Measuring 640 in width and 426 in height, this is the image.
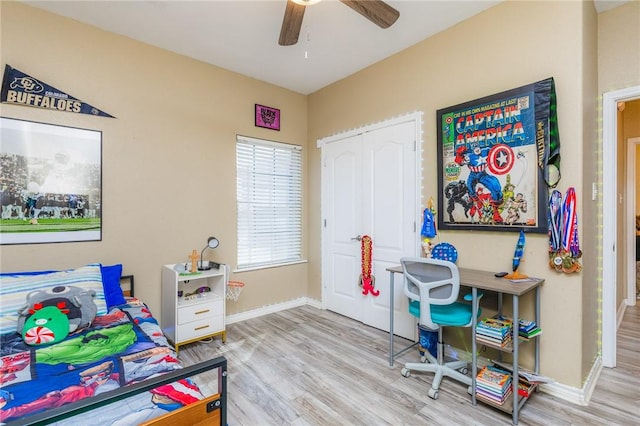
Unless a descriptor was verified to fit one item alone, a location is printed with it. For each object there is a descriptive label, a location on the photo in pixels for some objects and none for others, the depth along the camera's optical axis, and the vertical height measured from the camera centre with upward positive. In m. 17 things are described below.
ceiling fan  1.92 +1.35
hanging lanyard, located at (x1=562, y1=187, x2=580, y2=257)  2.03 -0.07
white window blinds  3.65 +0.16
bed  1.17 -0.77
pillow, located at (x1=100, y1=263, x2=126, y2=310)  2.46 -0.59
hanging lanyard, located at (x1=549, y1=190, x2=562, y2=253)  2.08 -0.04
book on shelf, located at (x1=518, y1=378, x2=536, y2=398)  2.01 -1.16
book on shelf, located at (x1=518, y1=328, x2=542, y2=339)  2.05 -0.81
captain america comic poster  2.20 +0.40
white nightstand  2.78 -0.87
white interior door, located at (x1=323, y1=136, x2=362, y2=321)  3.60 -0.13
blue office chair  2.11 -0.64
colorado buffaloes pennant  2.31 +0.96
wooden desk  1.88 -0.52
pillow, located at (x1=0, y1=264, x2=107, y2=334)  1.91 -0.49
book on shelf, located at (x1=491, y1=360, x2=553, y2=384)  2.03 -1.10
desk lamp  3.06 -0.50
